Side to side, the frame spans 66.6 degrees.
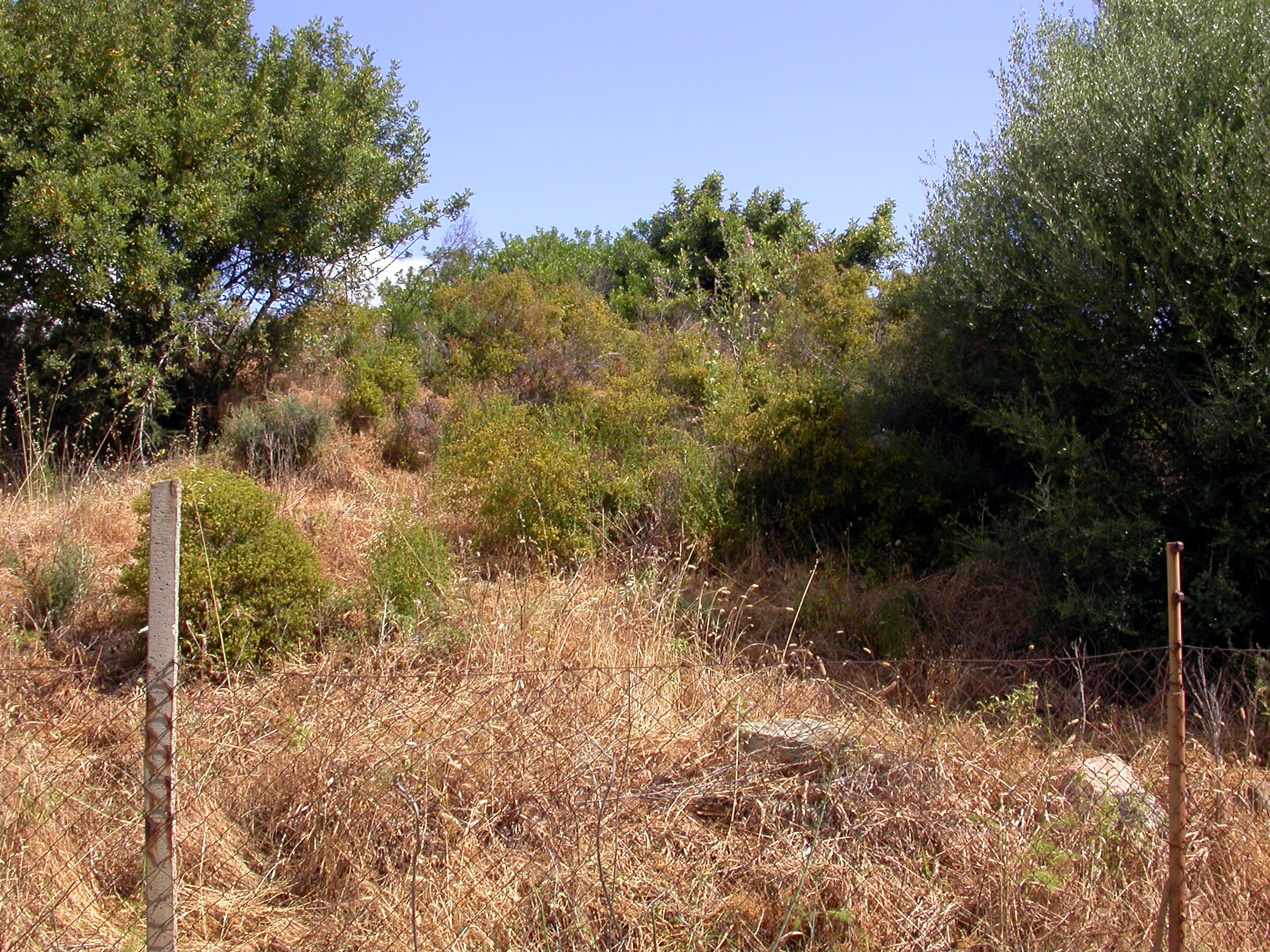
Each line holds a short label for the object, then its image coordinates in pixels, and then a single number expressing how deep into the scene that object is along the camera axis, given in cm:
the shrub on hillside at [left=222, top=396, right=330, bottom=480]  999
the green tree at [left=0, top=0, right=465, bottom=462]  855
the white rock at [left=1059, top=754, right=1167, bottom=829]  372
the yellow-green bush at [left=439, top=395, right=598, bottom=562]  798
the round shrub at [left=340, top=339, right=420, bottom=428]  1141
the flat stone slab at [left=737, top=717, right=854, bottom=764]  412
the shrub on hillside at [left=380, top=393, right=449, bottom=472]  1114
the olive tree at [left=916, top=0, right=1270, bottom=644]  559
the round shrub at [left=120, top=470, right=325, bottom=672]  579
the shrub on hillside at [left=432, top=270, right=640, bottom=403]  1216
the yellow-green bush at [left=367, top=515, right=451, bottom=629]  613
